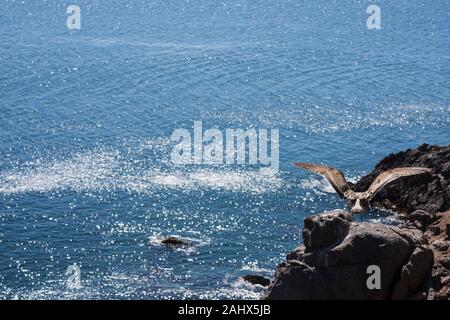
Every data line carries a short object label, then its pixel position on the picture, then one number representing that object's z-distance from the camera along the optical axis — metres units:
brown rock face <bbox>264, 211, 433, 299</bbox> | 57.09
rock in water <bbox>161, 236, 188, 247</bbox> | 89.62
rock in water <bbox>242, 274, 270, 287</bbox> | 79.50
